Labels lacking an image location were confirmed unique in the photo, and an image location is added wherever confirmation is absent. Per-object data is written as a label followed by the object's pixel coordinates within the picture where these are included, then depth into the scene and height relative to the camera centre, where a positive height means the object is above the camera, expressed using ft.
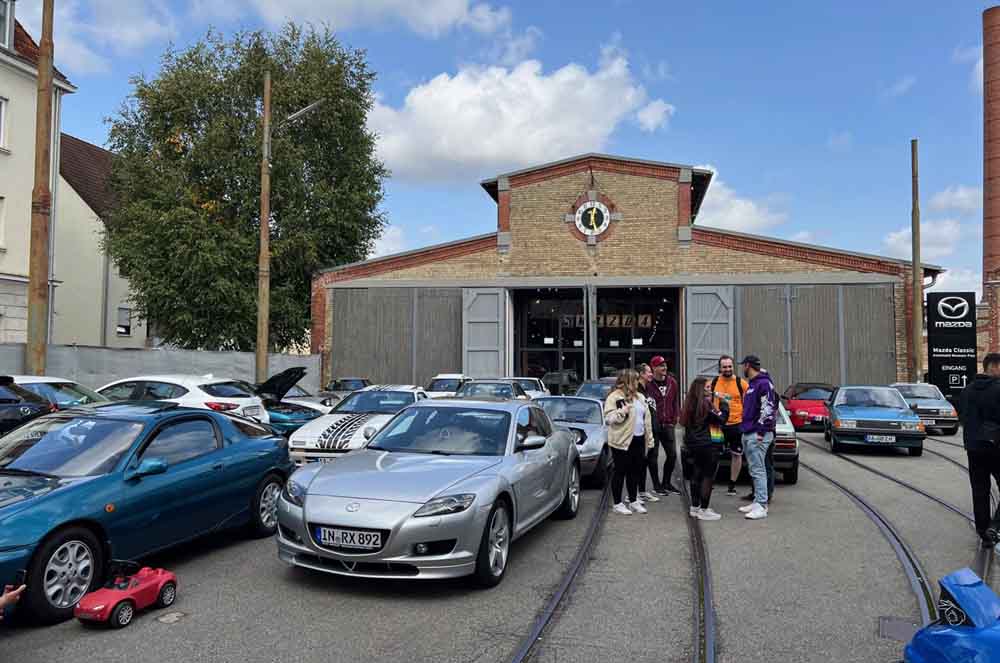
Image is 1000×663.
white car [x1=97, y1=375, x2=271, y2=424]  41.32 -2.59
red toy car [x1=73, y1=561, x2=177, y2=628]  15.10 -5.25
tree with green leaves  83.05 +19.25
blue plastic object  7.48 -2.87
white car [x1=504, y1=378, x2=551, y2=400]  61.75 -3.11
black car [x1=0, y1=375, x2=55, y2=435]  31.14 -2.56
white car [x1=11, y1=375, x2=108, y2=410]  34.14 -2.11
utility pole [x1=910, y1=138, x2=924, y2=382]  74.02 +4.10
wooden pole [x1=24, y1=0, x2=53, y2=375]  34.88 +6.02
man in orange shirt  28.09 -1.60
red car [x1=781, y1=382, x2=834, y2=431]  66.33 -4.71
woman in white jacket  26.99 -3.01
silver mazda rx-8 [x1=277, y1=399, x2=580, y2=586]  17.35 -3.77
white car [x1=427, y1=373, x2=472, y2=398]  60.43 -2.86
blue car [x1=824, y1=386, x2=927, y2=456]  46.98 -4.58
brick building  78.38 +6.17
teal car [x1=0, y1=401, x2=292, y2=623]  15.58 -3.53
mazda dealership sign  80.28 +1.45
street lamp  53.11 +4.30
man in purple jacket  26.96 -2.70
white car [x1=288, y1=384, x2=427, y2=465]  33.73 -3.71
